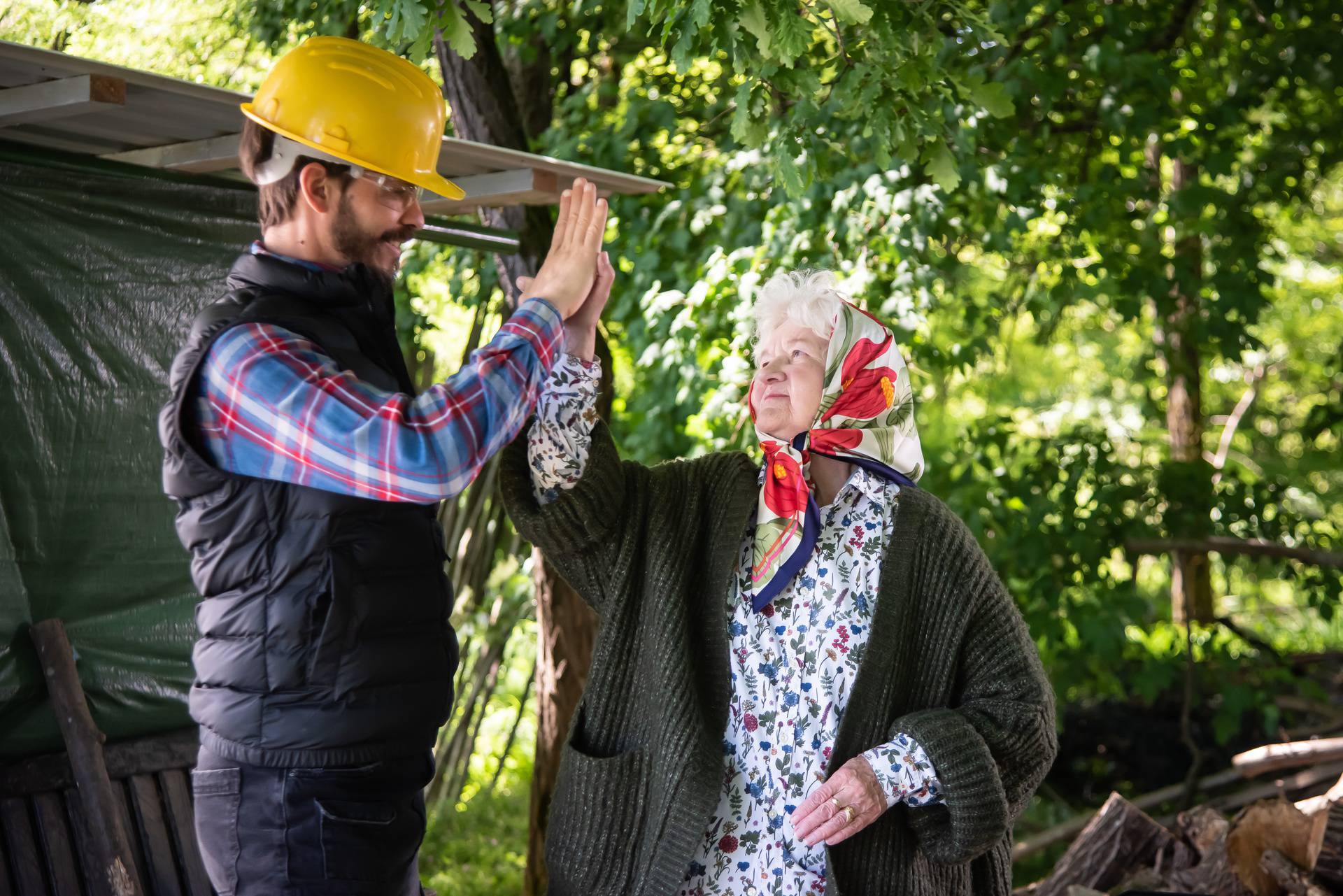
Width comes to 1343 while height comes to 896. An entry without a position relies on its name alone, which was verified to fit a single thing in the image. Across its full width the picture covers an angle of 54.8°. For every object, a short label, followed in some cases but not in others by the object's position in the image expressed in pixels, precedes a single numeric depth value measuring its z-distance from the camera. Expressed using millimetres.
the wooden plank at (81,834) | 3061
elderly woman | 2344
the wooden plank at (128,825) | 3154
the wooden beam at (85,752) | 3027
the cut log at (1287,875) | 3865
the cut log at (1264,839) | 4020
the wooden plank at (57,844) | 3006
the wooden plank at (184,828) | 3248
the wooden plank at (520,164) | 3096
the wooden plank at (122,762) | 2996
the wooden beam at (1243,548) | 5770
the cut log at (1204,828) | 4125
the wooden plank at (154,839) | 3186
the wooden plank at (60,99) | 2402
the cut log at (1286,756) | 4945
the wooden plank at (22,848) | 2955
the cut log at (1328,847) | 3875
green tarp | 3047
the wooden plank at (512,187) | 3441
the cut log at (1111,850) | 4312
